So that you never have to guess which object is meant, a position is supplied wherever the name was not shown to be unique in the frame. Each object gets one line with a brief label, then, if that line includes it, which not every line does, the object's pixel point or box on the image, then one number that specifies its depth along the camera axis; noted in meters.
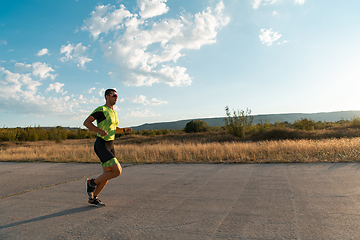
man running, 4.09
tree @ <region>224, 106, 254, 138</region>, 27.36
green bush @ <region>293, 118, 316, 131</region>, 29.74
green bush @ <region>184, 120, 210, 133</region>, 51.19
